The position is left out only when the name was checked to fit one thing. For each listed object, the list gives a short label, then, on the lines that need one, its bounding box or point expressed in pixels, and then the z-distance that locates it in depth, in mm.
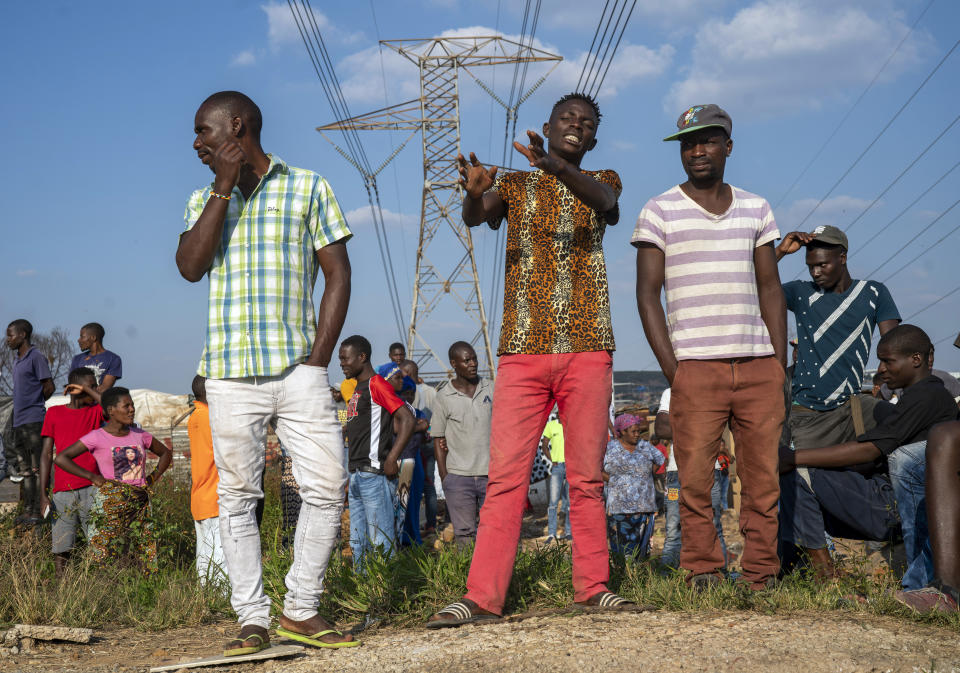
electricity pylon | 26109
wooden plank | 3385
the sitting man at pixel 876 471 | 4570
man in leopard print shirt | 4023
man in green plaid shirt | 3580
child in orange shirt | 6445
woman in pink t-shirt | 6406
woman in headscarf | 8094
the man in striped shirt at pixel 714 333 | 4230
